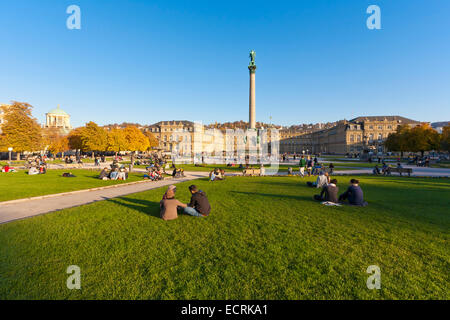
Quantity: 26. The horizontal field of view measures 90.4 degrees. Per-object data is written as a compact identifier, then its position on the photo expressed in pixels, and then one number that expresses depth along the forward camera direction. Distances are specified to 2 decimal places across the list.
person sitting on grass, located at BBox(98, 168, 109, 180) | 17.80
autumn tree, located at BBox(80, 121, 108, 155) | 45.88
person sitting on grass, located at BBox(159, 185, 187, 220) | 7.36
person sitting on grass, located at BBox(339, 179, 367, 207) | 9.19
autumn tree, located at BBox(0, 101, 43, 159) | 36.19
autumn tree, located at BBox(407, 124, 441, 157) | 51.19
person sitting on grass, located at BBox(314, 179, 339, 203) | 9.46
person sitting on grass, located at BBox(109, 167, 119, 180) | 18.12
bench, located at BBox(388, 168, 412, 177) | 21.84
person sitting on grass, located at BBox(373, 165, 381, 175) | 23.05
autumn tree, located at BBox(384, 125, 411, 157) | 54.45
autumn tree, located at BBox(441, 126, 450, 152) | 50.88
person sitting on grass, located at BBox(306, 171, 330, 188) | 13.06
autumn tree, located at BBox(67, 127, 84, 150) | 49.88
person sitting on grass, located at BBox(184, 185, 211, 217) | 7.67
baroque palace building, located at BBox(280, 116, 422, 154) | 105.38
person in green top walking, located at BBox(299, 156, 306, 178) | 21.33
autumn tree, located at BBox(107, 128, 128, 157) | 49.78
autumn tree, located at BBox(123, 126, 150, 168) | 61.49
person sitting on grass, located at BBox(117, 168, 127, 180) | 18.06
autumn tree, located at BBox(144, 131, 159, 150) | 95.48
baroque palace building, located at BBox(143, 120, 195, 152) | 123.36
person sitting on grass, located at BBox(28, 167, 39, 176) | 20.90
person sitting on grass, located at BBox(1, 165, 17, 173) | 22.54
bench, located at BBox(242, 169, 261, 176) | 22.42
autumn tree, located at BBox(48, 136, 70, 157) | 63.09
